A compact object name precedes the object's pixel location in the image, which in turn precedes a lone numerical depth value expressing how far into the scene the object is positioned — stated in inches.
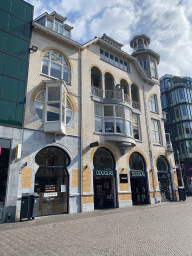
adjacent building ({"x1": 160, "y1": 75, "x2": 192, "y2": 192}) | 1301.7
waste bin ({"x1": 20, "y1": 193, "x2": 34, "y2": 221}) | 416.5
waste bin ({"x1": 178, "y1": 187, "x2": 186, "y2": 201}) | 788.0
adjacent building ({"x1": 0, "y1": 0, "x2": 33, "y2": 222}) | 433.7
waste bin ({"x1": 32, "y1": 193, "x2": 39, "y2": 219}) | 424.8
